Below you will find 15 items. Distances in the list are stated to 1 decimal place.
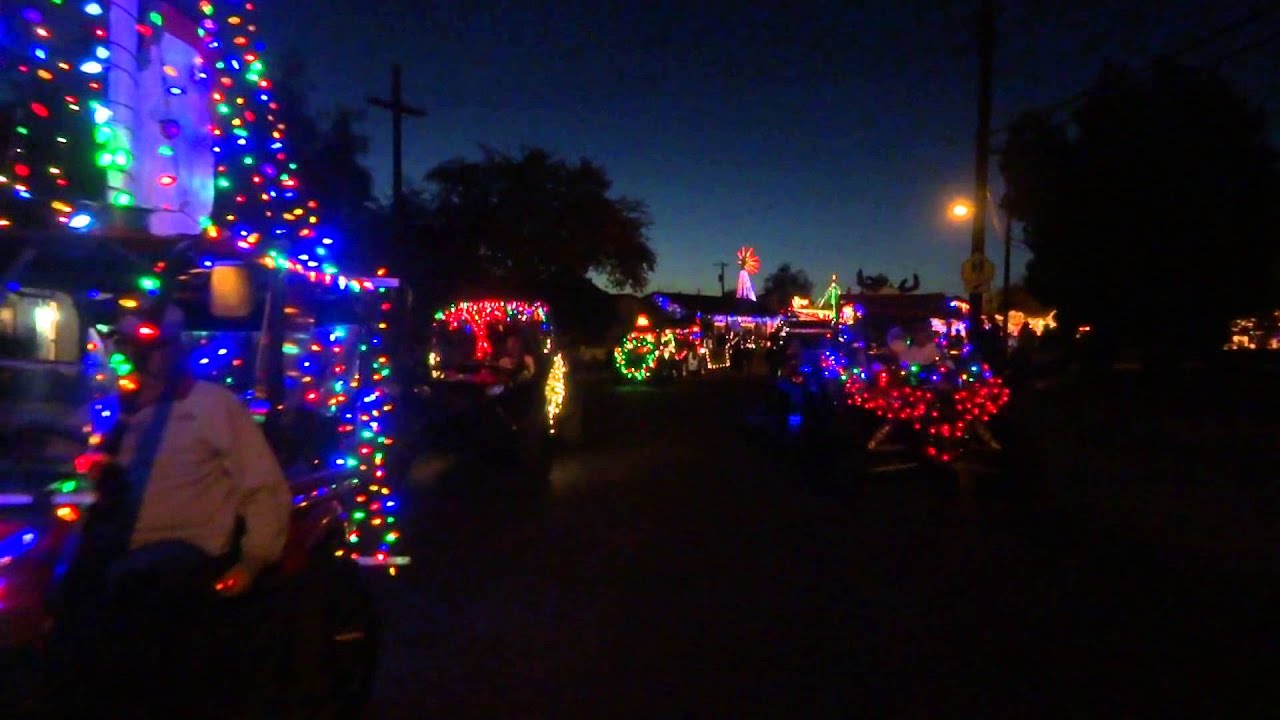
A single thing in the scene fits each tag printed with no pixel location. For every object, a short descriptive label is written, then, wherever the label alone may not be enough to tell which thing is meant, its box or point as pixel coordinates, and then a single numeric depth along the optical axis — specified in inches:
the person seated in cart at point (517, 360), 570.3
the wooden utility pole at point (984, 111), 925.8
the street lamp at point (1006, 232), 1130.7
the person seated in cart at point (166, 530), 154.5
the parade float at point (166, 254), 193.6
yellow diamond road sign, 832.9
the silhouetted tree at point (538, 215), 1684.3
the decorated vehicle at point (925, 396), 507.8
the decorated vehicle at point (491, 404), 535.5
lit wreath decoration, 1453.0
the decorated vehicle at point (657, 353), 1460.4
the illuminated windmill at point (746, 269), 3348.9
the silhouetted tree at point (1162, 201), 1135.6
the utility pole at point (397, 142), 1028.5
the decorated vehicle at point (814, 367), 558.9
